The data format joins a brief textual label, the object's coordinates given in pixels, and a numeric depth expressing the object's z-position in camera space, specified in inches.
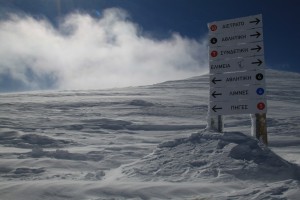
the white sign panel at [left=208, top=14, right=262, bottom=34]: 277.6
